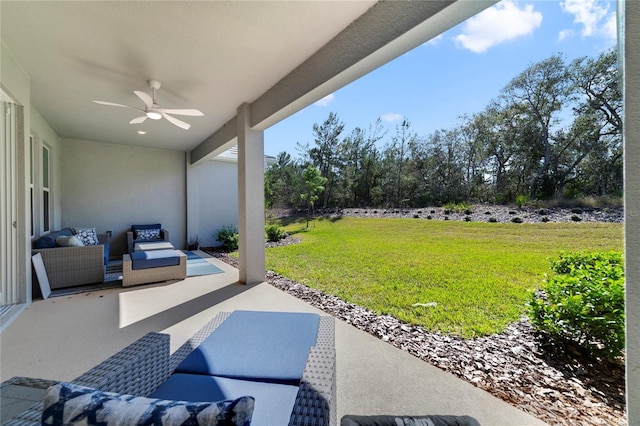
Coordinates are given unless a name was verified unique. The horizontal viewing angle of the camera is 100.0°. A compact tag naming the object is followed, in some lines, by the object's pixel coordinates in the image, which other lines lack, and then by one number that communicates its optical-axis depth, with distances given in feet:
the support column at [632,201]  3.61
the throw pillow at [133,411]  2.12
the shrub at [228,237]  26.84
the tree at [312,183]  36.27
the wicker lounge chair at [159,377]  3.59
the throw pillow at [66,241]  15.06
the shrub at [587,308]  6.29
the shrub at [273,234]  30.07
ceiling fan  12.41
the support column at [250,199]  15.38
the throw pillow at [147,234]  23.29
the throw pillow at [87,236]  18.56
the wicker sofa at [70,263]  14.15
